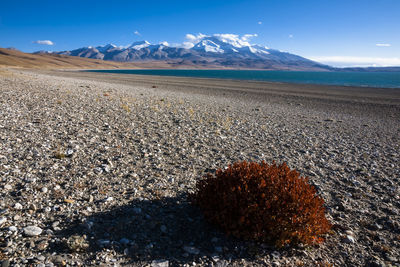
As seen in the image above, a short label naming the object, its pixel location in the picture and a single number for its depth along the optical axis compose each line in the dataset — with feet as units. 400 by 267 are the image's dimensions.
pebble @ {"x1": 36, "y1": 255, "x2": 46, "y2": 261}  13.19
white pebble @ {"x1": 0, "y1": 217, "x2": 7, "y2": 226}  15.72
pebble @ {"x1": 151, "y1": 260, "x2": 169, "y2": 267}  13.89
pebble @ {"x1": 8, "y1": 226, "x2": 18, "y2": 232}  15.08
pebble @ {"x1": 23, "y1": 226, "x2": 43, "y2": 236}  14.97
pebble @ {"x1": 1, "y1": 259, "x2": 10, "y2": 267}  12.42
